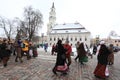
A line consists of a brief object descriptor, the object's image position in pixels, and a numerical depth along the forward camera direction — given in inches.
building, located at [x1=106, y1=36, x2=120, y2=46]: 1624.5
